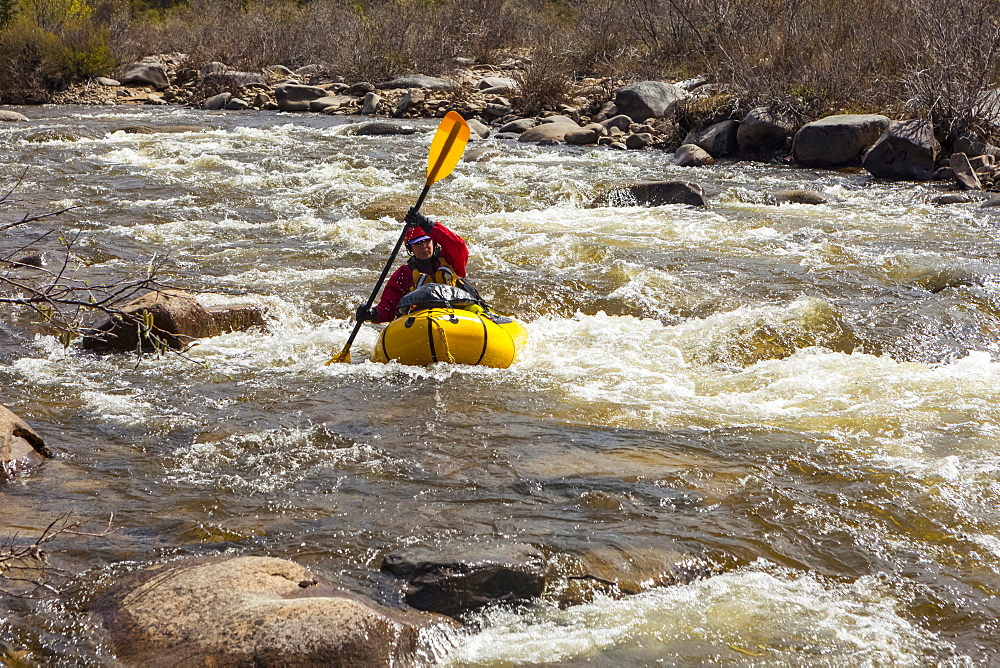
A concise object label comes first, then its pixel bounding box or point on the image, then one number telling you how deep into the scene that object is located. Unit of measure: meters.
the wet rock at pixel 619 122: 15.18
